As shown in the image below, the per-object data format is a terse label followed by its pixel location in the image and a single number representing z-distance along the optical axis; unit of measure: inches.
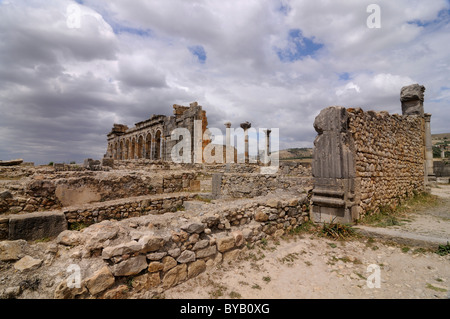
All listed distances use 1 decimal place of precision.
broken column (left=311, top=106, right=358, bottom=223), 212.2
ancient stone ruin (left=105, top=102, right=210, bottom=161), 810.8
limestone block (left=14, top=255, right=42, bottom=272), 92.8
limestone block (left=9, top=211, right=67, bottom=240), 184.2
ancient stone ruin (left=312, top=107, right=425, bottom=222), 213.9
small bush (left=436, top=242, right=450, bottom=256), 150.8
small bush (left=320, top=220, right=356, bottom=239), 189.6
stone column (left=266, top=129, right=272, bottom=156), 973.9
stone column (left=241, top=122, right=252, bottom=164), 888.9
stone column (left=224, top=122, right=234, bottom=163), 892.6
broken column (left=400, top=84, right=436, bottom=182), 435.8
